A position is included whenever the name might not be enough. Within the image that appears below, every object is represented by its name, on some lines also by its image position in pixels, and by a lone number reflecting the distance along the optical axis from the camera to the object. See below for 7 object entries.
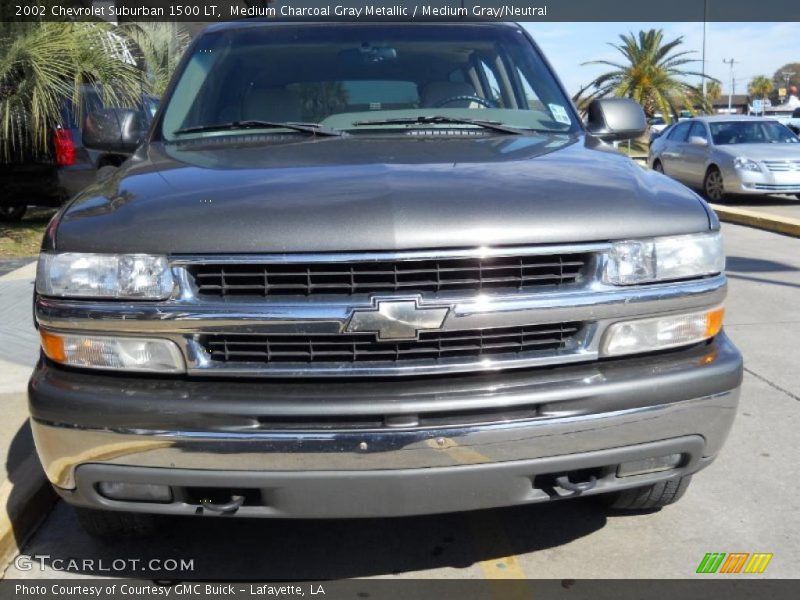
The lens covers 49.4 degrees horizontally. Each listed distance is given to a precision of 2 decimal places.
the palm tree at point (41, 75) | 9.02
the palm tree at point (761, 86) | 97.27
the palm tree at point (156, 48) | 14.23
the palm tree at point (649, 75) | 29.83
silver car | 13.66
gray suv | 2.44
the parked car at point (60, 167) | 9.66
